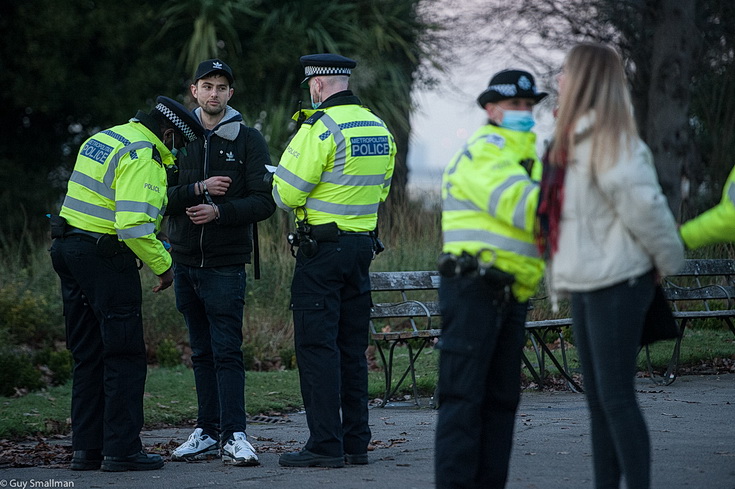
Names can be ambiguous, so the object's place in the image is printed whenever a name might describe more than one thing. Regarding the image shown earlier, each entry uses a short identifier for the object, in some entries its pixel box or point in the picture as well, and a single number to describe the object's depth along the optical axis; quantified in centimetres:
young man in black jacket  1244
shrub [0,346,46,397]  1837
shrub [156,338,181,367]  2167
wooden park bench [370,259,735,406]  1741
